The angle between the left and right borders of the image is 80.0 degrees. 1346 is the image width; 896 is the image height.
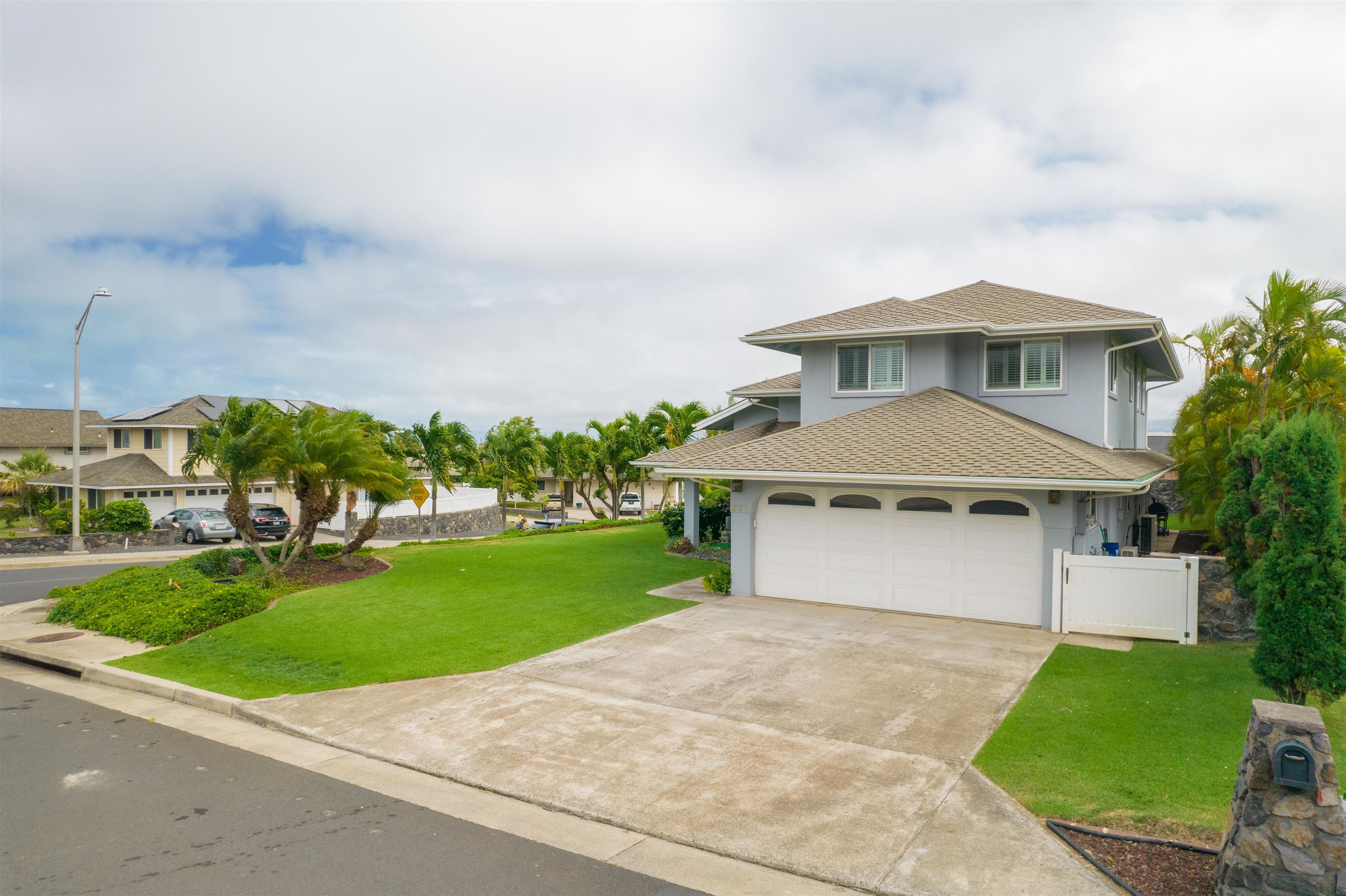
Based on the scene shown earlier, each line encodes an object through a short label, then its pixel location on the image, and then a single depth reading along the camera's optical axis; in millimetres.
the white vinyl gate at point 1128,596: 12562
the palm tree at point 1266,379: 16047
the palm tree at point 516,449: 42656
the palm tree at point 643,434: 40188
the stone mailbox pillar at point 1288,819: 5043
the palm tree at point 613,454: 40875
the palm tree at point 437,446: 37406
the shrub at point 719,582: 17062
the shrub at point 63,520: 32938
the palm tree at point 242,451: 18906
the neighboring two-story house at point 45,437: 50031
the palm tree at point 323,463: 19578
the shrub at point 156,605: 14328
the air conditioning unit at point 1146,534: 23266
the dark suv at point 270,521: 34406
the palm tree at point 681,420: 37062
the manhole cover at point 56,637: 14180
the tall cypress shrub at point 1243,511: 9086
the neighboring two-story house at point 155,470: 39281
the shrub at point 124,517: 32719
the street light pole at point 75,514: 28031
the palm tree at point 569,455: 42344
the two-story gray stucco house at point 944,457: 13898
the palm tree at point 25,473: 40938
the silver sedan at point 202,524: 33688
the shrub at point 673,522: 26828
